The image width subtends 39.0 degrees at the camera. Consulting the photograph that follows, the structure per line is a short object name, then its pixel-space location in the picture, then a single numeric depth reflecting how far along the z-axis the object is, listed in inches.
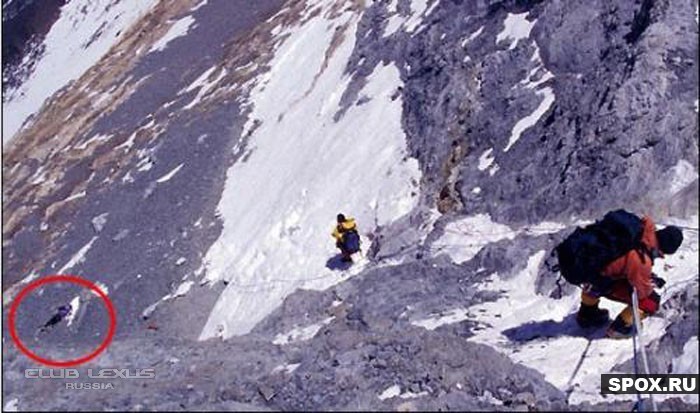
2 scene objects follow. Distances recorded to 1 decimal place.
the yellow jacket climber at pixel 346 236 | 656.4
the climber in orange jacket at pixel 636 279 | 439.5
